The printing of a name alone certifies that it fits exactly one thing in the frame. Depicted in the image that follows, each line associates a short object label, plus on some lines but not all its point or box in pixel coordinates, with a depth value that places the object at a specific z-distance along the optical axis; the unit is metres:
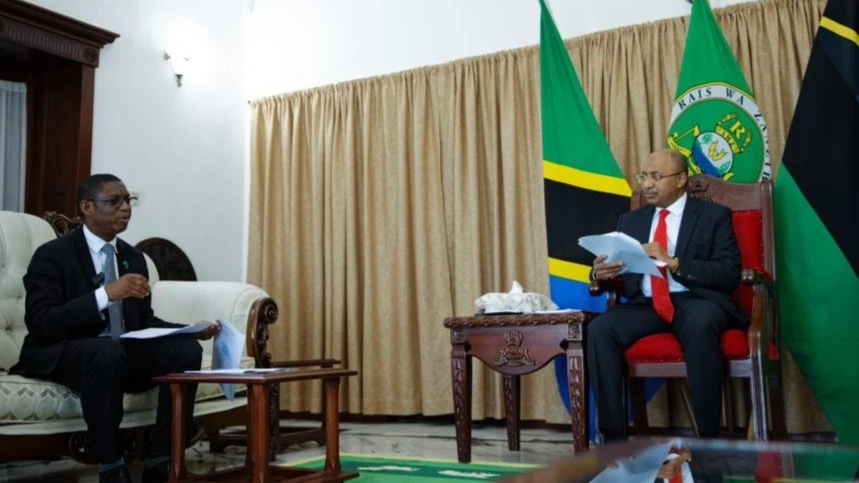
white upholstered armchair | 2.62
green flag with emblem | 3.54
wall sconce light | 5.17
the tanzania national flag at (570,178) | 3.84
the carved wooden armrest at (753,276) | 2.82
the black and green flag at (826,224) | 3.19
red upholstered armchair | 2.77
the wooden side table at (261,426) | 2.34
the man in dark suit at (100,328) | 2.66
